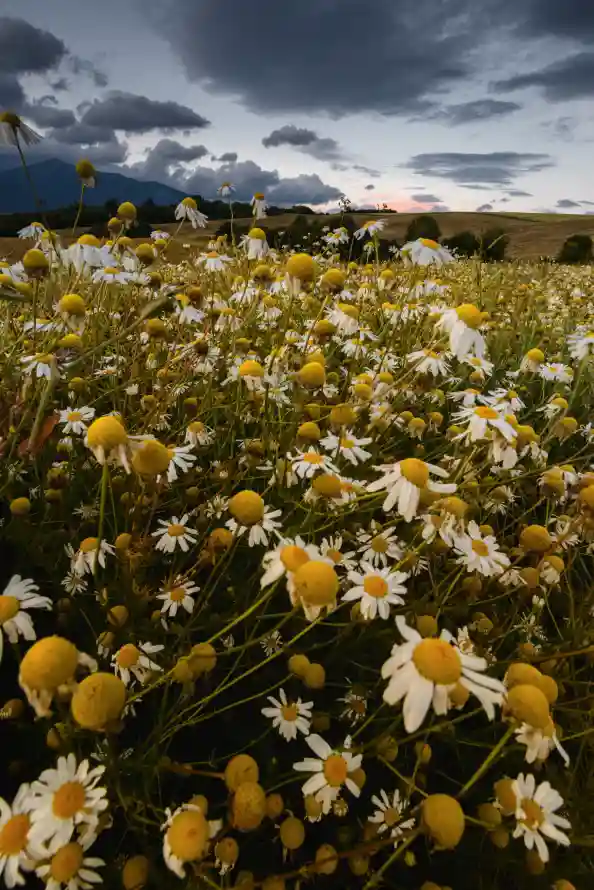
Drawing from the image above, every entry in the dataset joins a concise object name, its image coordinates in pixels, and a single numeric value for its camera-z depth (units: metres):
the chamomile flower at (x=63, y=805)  0.10
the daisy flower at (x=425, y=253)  0.26
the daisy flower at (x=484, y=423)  0.20
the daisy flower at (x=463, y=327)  0.20
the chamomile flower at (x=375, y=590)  0.16
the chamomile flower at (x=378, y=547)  0.19
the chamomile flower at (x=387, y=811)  0.13
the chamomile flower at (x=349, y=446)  0.22
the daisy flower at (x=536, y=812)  0.12
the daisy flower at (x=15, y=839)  0.10
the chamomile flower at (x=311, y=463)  0.20
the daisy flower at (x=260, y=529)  0.17
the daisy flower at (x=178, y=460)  0.19
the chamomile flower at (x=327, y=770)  0.13
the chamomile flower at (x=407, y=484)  0.15
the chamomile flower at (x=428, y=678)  0.10
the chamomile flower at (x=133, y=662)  0.14
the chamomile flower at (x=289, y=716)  0.14
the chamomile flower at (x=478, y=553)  0.18
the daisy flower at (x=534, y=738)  0.11
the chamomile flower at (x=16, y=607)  0.12
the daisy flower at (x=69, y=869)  0.10
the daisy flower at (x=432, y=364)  0.27
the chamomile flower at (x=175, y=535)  0.19
